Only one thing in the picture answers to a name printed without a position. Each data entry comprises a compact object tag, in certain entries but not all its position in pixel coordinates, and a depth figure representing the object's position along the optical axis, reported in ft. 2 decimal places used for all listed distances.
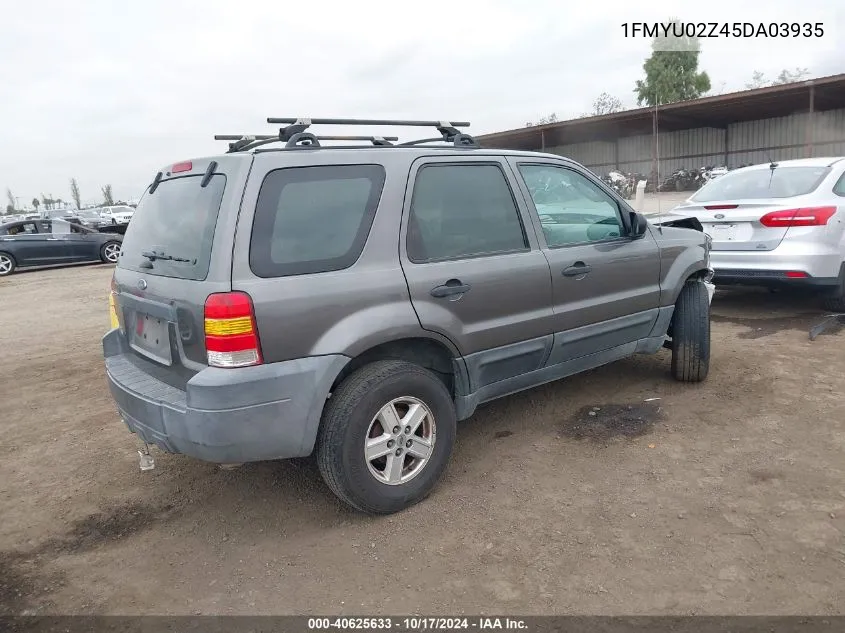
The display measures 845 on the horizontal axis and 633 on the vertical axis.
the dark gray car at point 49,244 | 54.44
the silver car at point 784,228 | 19.51
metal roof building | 70.54
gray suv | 8.86
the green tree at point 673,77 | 154.30
